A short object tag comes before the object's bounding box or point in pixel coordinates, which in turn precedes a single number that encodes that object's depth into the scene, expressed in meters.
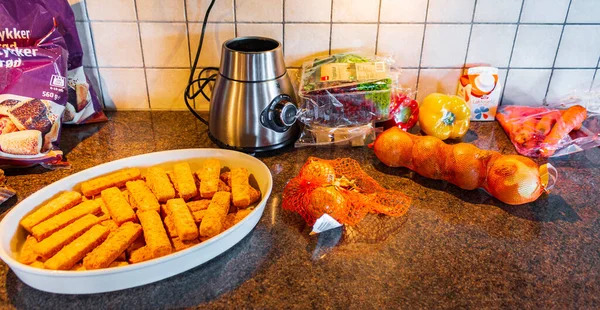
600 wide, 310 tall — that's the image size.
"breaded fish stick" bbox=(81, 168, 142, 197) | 0.78
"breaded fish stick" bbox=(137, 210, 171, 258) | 0.65
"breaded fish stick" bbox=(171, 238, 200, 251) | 0.67
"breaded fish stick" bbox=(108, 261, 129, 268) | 0.64
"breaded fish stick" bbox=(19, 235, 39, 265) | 0.63
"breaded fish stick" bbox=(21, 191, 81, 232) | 0.68
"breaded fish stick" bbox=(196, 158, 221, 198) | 0.78
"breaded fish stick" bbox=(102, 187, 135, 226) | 0.71
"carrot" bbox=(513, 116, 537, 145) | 1.02
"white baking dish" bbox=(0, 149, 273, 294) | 0.59
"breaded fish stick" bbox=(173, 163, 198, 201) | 0.77
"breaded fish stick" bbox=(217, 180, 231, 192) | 0.80
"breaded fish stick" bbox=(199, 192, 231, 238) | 0.68
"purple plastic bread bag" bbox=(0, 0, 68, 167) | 0.86
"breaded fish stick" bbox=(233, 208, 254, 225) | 0.73
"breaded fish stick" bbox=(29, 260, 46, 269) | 0.62
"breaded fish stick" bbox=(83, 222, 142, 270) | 0.62
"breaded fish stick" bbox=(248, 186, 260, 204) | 0.78
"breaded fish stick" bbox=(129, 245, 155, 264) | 0.65
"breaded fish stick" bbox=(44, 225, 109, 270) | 0.62
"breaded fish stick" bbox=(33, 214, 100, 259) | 0.64
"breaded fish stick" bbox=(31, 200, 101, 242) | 0.67
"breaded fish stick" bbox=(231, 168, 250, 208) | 0.76
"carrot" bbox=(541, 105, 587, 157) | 0.99
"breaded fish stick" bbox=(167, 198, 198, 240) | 0.67
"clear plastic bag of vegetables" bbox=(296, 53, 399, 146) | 0.96
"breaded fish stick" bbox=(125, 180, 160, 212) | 0.74
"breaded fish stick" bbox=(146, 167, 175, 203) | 0.76
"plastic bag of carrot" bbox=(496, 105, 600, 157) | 1.00
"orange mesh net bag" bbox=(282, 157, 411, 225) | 0.75
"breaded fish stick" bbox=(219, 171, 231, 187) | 0.83
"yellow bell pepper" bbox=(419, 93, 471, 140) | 1.03
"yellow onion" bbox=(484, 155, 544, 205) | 0.79
